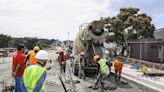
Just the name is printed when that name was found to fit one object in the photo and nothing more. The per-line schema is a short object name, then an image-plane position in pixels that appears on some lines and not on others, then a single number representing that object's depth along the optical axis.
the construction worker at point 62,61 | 8.27
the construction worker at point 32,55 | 4.74
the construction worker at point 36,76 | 2.29
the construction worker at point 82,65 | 8.41
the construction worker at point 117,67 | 7.33
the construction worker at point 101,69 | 5.75
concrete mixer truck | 8.56
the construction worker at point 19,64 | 4.10
